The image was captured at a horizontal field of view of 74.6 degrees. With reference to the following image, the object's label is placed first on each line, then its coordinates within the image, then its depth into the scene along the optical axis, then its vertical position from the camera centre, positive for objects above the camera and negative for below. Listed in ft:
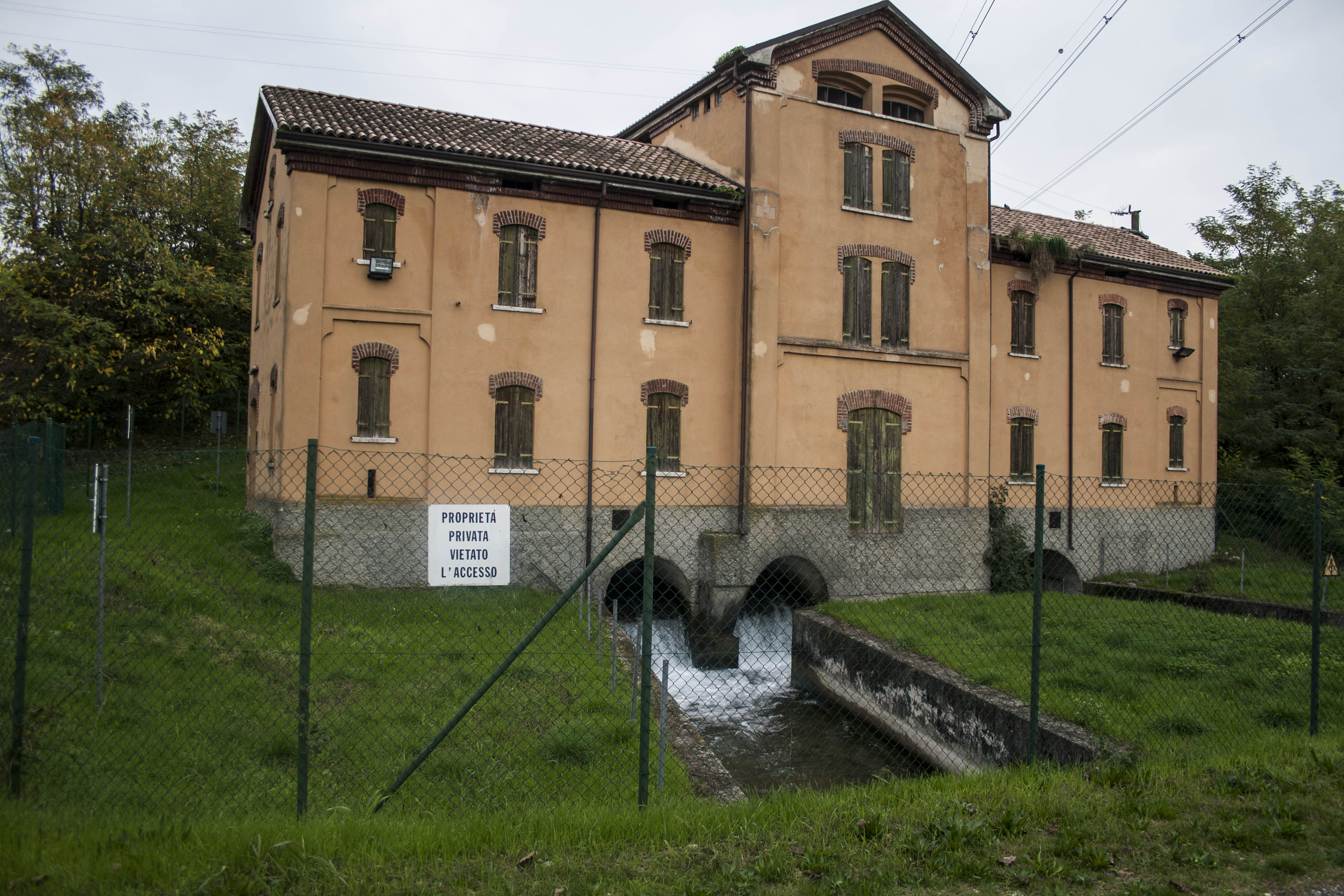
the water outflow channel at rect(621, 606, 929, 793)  38.47 -12.92
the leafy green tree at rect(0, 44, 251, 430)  78.28 +18.44
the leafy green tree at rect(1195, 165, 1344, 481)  95.09 +14.84
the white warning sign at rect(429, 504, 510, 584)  17.53 -1.53
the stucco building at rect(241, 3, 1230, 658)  56.29 +13.37
